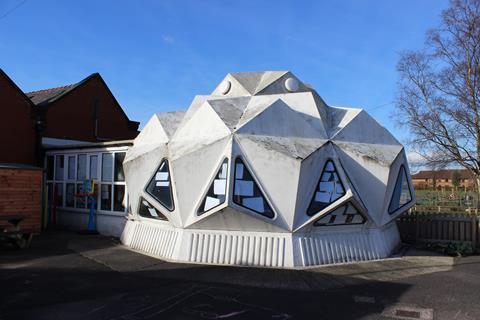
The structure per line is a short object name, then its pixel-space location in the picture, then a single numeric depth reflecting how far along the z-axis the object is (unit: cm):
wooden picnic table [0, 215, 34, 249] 1168
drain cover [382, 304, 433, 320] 662
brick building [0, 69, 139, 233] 1418
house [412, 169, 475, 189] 6800
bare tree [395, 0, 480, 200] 2620
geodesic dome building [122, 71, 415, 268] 1021
